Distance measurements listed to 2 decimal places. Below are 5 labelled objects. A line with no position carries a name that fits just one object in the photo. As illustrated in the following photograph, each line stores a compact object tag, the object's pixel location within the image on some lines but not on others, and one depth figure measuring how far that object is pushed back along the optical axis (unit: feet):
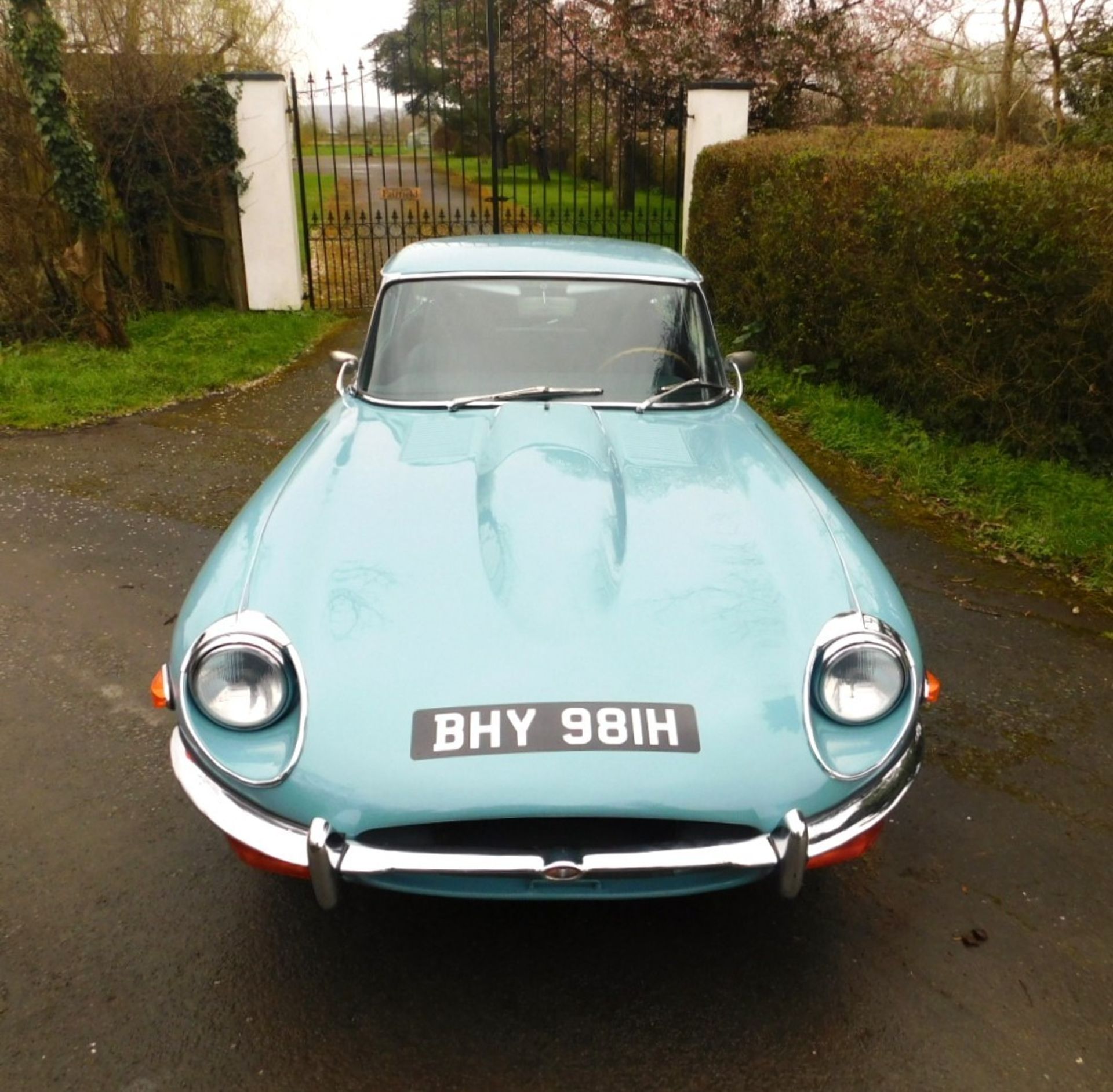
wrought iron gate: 36.58
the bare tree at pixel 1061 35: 22.27
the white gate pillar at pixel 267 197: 33.60
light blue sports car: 6.85
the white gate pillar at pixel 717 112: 36.63
